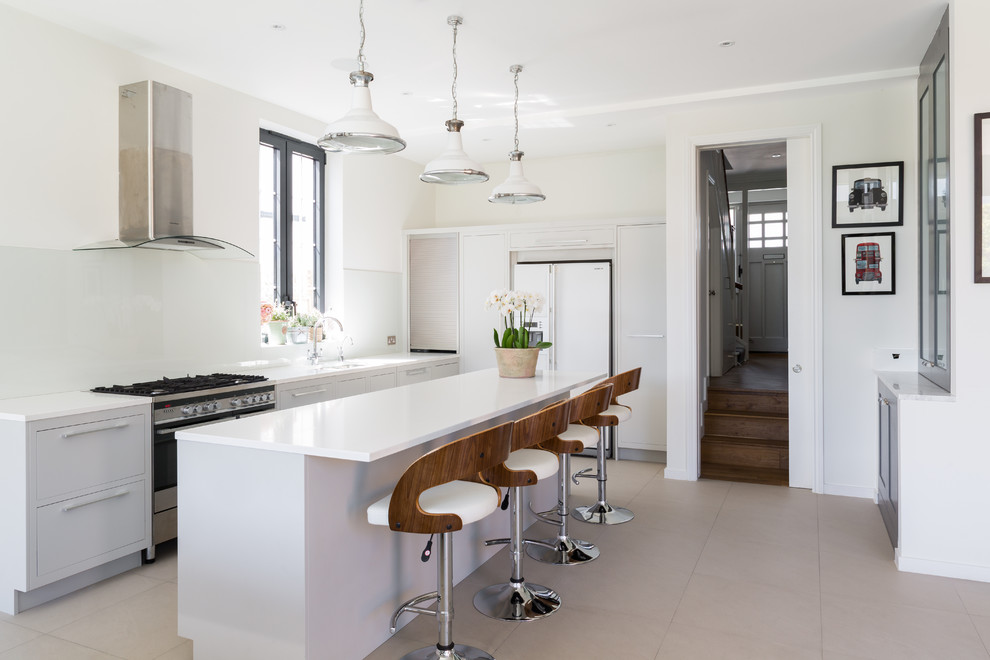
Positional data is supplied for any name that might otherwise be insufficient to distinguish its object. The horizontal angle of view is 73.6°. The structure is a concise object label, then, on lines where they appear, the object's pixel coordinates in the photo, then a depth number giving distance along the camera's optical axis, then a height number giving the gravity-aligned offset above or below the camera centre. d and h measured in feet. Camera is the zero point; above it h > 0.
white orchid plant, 12.76 +0.35
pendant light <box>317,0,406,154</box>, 9.09 +2.70
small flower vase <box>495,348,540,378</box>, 12.95 -0.73
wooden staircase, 17.34 -3.16
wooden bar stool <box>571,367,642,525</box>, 13.29 -3.19
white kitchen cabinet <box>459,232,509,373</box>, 20.40 +1.16
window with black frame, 17.07 +2.76
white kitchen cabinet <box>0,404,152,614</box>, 9.44 -2.66
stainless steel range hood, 12.12 +2.90
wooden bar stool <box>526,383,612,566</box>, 10.88 -2.72
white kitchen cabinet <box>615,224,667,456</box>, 18.30 -0.10
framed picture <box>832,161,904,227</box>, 14.62 +2.87
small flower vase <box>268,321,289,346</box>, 16.75 -0.18
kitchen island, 7.26 -2.42
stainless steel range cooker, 11.31 -1.57
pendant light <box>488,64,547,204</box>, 13.01 +2.66
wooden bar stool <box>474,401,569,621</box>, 8.98 -2.41
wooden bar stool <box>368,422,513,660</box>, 6.93 -1.98
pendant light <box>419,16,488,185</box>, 11.18 +2.69
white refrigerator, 18.89 +0.30
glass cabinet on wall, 11.62 +2.19
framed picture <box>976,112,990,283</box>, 10.48 +2.08
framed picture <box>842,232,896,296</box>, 14.66 +1.31
